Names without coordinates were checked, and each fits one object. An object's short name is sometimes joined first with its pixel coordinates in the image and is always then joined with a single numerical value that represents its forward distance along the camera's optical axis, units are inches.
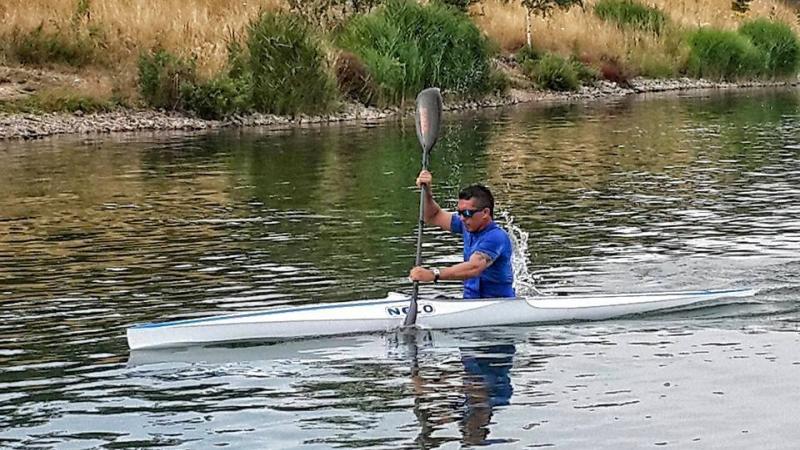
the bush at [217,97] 1459.2
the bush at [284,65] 1487.5
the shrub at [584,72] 2005.9
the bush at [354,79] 1590.6
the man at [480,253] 556.4
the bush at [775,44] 2322.8
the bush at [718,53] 2246.6
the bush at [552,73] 1936.3
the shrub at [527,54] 1959.9
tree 2005.4
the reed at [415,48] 1617.9
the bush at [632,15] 2261.3
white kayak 534.3
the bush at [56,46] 1488.7
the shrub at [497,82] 1802.8
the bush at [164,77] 1437.0
